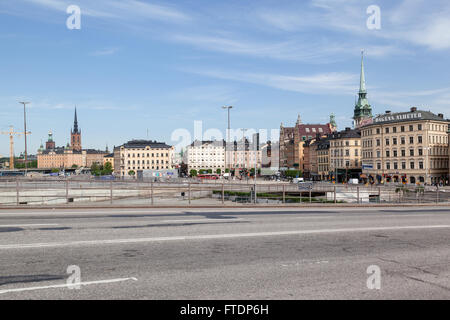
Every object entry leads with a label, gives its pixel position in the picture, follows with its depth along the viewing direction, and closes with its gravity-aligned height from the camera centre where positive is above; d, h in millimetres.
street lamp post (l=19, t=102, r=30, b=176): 65469 +9592
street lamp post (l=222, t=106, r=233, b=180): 62456 +8865
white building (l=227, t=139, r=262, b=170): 192050 +4599
